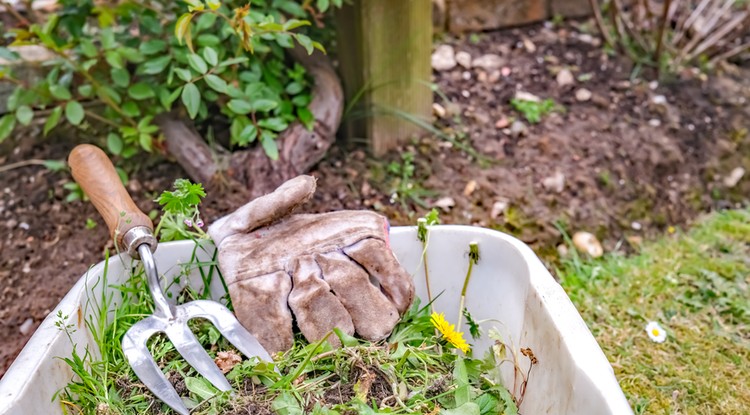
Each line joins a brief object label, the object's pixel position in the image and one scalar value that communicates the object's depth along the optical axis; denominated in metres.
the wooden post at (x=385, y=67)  1.86
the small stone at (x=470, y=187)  1.96
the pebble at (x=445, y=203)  1.90
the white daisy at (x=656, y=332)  1.59
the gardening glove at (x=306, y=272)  1.20
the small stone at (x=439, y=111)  2.20
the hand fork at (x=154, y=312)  1.13
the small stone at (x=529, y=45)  2.63
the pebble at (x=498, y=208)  1.92
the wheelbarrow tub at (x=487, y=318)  0.93
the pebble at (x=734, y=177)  2.28
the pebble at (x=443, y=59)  2.41
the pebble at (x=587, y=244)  1.92
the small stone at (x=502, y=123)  2.21
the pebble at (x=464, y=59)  2.45
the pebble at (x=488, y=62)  2.47
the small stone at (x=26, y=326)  1.52
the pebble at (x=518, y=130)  2.20
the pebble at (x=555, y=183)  2.03
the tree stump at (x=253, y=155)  1.76
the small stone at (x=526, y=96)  2.33
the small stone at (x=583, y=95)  2.39
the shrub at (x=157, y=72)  1.58
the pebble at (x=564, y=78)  2.45
